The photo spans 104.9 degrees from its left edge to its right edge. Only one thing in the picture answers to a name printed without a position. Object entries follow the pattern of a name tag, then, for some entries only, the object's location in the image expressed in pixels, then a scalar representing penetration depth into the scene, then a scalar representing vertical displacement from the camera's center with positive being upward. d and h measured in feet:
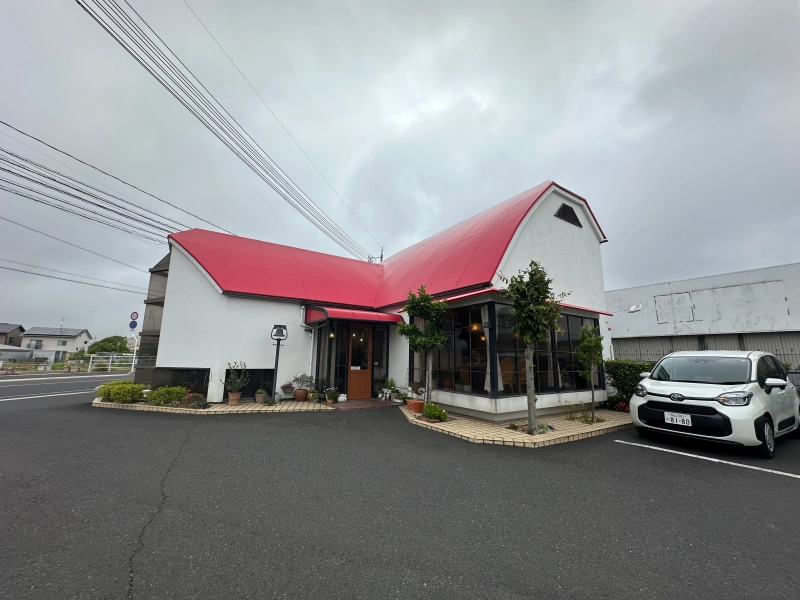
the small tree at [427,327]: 25.44 +2.35
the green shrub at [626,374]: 28.73 -1.54
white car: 15.69 -2.22
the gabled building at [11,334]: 130.31 +7.35
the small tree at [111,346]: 114.52 +2.47
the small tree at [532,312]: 20.04 +2.91
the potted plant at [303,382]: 32.30 -2.89
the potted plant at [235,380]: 28.99 -2.54
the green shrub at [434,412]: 23.40 -4.26
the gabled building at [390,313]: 25.36 +4.03
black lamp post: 29.91 +1.93
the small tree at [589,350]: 24.87 +0.57
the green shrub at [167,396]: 27.35 -3.80
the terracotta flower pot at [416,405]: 26.02 -4.18
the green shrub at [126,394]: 27.84 -3.71
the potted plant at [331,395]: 30.35 -3.95
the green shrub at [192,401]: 27.07 -4.20
